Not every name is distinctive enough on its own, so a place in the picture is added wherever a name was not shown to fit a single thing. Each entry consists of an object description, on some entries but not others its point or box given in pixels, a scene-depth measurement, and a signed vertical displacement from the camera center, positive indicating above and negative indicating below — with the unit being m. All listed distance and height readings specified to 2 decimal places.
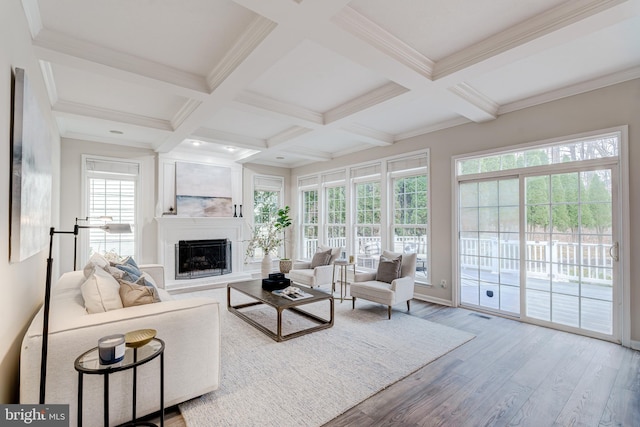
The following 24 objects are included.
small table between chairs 4.66 -0.71
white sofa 1.64 -0.83
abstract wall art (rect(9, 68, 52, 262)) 1.77 +0.31
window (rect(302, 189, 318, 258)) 7.20 -0.09
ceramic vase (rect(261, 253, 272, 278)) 6.52 -1.02
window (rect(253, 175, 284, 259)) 7.13 +0.49
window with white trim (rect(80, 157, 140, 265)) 5.13 +0.33
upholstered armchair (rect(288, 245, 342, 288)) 4.94 -0.89
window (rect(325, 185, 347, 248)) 6.46 +0.05
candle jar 1.54 -0.68
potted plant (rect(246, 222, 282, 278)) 6.66 -0.54
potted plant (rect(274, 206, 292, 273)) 7.02 -0.04
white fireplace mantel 5.70 -0.34
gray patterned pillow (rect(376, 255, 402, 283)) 4.21 -0.73
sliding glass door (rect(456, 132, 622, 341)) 3.24 -0.20
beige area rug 2.05 -1.31
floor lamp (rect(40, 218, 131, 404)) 1.48 -0.62
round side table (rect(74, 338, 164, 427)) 1.53 -0.77
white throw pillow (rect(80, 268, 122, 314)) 2.06 -0.54
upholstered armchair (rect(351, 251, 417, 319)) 3.92 -0.89
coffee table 3.24 -0.95
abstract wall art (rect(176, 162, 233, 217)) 5.96 +0.60
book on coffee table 3.45 -0.91
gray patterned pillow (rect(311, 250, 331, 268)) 5.29 -0.72
